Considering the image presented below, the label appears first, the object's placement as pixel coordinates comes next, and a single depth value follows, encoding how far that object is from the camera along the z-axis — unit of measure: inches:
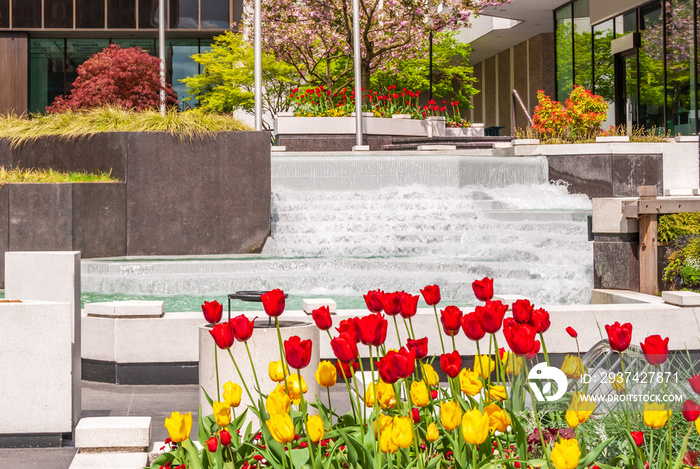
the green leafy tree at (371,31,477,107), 1259.8
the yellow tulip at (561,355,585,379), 134.9
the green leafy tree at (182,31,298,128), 1153.4
